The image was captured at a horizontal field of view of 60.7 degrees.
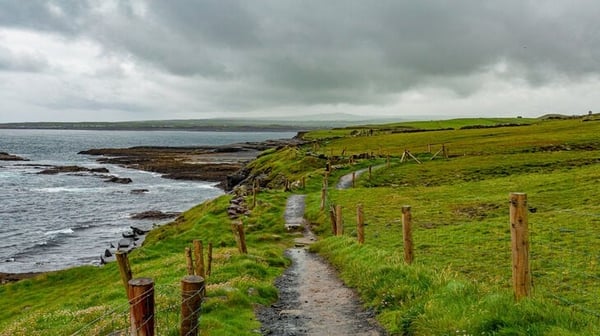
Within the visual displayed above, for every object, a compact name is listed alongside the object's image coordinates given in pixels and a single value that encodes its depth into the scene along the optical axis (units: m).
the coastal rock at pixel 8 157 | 142.25
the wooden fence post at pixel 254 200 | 43.19
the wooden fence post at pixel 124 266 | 12.82
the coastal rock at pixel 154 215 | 60.81
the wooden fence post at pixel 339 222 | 28.53
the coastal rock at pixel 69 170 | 111.51
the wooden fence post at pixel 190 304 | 10.20
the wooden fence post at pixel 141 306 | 8.41
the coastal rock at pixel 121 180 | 95.31
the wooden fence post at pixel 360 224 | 23.52
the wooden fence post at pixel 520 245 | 10.80
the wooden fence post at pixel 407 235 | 16.64
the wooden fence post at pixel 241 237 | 22.75
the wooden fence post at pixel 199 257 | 15.54
